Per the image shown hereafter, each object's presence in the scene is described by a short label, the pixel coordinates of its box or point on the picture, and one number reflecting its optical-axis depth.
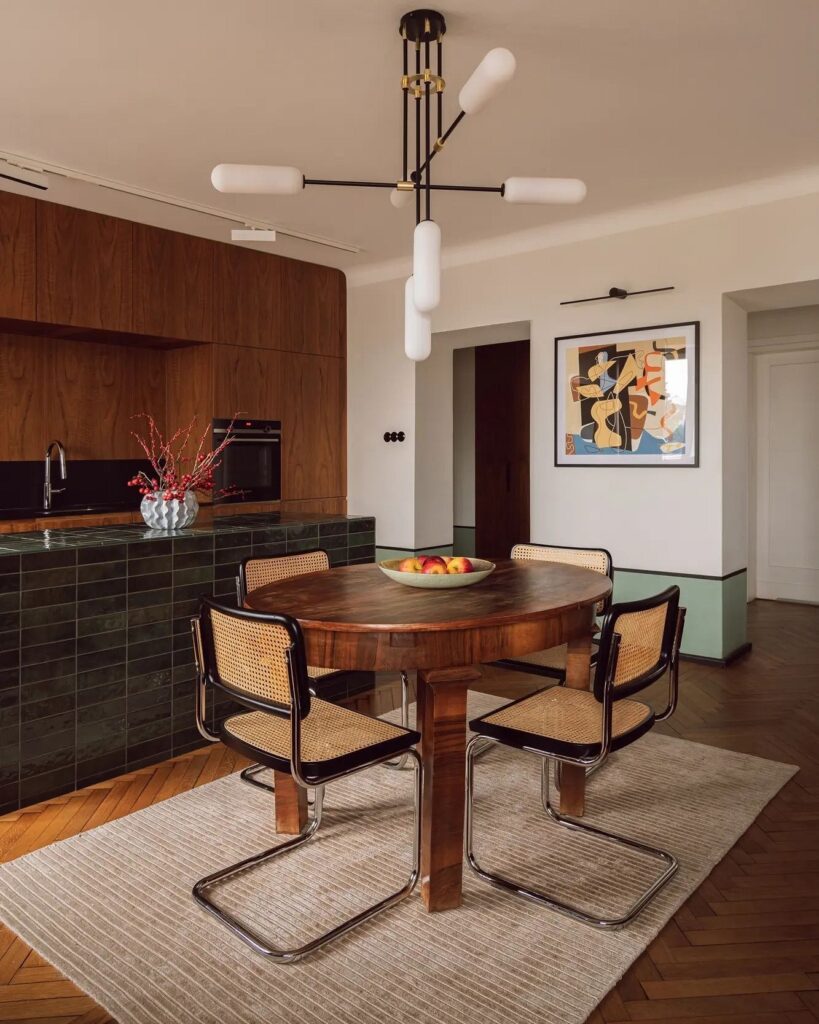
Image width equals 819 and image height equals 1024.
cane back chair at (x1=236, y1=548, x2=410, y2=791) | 2.84
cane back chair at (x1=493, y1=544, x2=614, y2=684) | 2.87
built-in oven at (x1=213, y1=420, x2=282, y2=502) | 5.32
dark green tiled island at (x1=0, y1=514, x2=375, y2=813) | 2.70
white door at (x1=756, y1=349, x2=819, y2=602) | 6.27
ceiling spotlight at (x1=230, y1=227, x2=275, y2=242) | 3.19
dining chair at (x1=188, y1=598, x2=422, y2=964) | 1.89
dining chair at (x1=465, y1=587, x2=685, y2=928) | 2.02
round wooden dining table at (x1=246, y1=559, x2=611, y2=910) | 1.97
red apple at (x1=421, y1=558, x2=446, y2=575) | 2.43
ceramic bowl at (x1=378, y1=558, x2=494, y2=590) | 2.40
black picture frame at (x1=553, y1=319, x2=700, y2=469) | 4.43
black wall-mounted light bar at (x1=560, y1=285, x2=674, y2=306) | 4.53
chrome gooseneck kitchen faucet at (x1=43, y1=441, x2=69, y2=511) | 4.95
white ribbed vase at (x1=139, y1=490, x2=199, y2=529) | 3.34
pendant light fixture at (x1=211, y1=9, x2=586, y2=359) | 1.94
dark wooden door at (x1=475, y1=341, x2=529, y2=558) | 7.75
